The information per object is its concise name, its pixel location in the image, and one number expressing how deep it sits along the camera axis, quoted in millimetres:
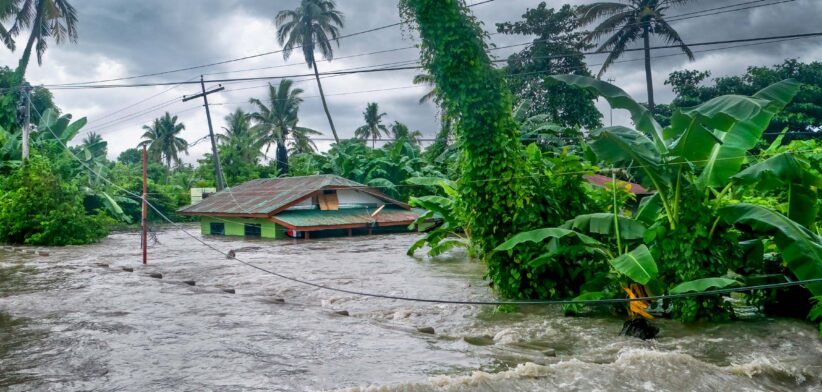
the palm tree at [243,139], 46281
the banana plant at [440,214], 16516
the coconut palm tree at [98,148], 39750
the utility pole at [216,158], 37203
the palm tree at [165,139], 60625
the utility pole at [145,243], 19378
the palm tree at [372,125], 56688
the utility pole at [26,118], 23333
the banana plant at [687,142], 8672
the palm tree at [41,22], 33188
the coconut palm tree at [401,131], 51656
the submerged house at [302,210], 28391
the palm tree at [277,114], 46875
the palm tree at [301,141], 48312
